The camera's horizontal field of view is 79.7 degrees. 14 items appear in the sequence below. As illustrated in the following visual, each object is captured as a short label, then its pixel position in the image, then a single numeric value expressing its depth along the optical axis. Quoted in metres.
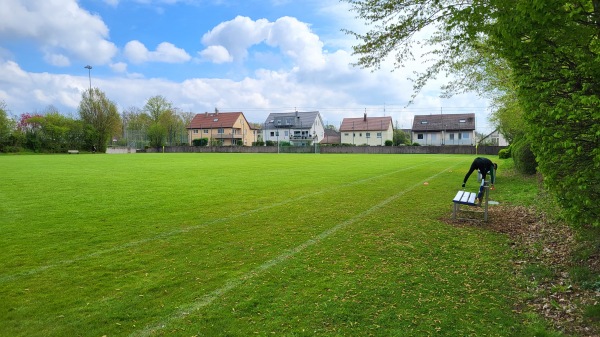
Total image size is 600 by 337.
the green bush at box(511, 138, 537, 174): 16.28
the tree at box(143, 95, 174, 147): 74.94
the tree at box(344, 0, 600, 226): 3.56
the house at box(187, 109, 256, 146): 88.00
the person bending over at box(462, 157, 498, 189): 10.51
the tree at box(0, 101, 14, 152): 53.44
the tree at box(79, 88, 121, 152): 68.44
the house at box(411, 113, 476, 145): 72.50
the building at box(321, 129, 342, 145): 95.94
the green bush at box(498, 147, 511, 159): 31.59
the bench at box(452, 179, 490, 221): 7.34
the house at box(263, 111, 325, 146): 87.06
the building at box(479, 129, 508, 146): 72.69
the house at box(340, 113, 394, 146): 80.69
